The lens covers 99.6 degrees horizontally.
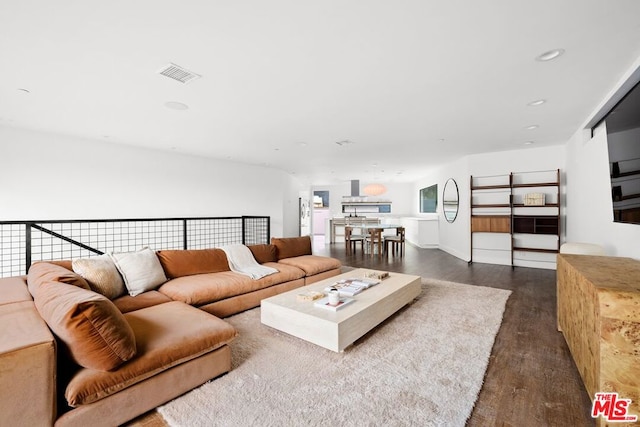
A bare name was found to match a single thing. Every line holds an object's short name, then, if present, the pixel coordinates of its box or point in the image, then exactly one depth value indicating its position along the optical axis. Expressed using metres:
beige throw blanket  3.44
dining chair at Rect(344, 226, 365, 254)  7.37
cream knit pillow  2.42
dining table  6.66
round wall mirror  6.93
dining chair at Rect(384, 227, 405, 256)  6.82
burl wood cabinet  1.30
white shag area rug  1.51
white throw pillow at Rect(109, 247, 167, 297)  2.67
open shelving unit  5.30
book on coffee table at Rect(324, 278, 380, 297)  2.74
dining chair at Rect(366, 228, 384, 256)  6.65
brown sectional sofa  1.21
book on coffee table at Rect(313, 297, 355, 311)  2.35
